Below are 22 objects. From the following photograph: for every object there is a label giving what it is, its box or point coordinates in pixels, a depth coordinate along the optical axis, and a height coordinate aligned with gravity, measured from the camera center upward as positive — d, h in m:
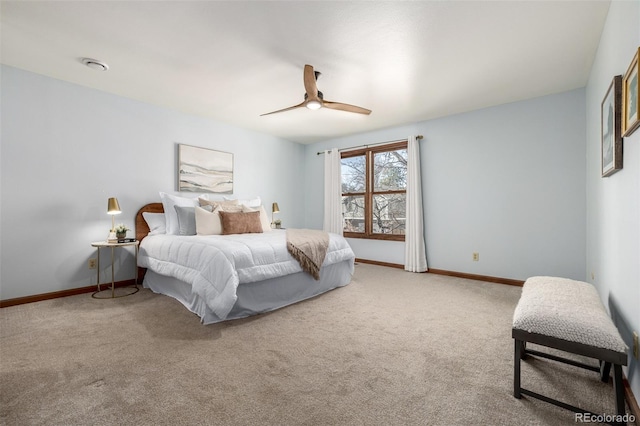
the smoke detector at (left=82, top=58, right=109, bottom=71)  2.87 +1.51
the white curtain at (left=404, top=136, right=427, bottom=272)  4.66 -0.05
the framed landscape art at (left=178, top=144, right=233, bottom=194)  4.39 +0.71
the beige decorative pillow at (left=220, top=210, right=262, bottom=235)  3.68 -0.11
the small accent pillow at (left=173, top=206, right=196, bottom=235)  3.71 -0.08
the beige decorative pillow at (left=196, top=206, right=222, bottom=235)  3.63 -0.10
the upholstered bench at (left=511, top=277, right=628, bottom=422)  1.28 -0.55
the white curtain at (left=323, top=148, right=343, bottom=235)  5.69 +0.44
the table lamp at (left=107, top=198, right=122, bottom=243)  3.43 +0.07
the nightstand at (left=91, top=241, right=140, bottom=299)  3.27 -0.80
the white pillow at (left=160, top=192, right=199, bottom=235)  3.77 +0.10
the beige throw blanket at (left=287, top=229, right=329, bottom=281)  3.09 -0.38
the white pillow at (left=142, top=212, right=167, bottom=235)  3.87 -0.11
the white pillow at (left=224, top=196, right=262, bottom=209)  4.68 +0.20
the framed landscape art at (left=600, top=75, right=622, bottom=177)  1.80 +0.58
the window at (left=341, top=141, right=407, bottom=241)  5.11 +0.43
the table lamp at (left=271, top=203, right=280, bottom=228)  5.49 +0.12
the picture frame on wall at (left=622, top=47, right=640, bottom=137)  1.41 +0.60
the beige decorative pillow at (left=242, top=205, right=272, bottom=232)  4.11 -0.04
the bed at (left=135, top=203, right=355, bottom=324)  2.51 -0.57
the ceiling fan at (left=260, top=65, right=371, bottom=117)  2.73 +1.23
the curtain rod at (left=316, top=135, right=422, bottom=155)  4.74 +1.29
